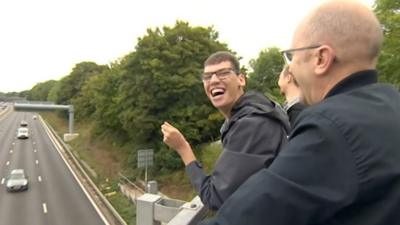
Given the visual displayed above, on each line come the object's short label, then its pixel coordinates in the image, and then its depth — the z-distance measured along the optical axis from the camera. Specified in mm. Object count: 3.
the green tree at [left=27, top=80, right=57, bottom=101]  118062
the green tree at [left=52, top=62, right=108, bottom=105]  64062
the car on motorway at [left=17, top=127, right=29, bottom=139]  52747
